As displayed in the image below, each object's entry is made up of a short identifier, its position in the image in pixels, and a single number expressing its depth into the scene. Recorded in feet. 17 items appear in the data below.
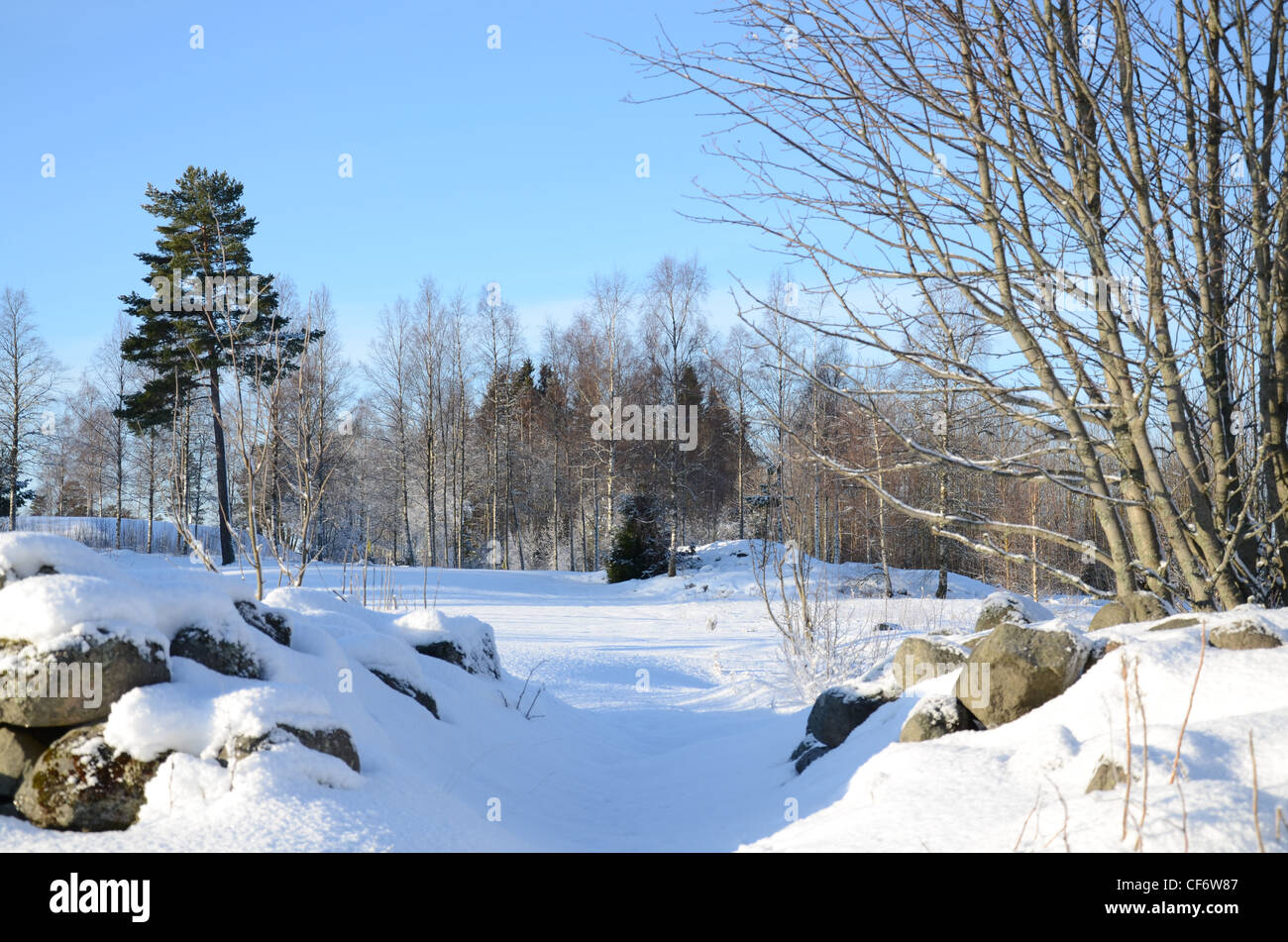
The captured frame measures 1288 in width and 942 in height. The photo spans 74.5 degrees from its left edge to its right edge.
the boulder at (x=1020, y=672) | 11.67
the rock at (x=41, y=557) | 10.83
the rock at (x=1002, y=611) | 17.33
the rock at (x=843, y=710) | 15.53
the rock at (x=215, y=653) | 11.19
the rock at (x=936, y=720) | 12.04
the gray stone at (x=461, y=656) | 19.35
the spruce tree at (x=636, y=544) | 72.28
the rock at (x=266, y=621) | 13.16
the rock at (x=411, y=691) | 15.20
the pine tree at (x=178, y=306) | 65.92
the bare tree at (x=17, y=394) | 77.97
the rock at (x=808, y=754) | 15.37
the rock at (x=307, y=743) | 9.60
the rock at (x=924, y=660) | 15.37
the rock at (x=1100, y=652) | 11.71
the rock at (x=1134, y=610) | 13.01
